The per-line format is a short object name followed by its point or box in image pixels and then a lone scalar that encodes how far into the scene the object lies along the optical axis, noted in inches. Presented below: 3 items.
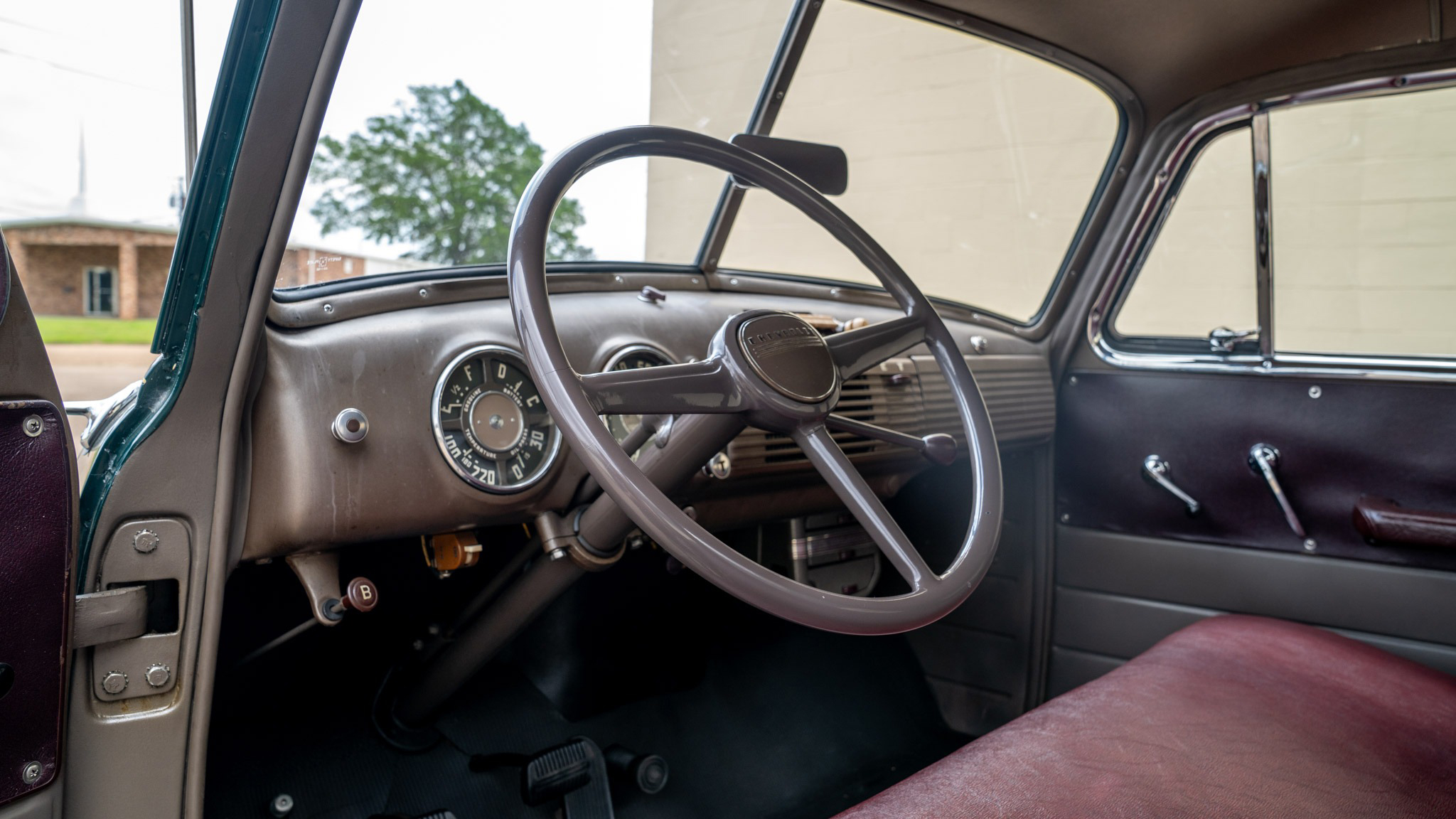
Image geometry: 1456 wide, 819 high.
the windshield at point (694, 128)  52.7
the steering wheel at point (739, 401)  33.9
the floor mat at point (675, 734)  62.7
